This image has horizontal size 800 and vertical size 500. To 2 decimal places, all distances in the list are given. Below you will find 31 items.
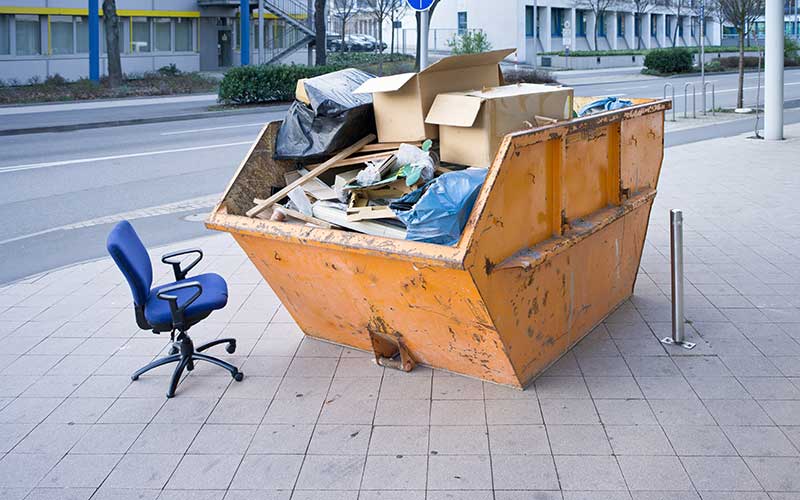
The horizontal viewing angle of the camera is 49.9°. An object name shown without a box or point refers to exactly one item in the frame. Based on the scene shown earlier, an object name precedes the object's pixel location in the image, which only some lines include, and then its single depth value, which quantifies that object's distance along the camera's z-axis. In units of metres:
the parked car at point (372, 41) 57.04
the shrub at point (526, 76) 27.73
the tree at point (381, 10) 46.62
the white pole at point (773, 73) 15.67
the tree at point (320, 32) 34.19
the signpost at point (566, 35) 48.25
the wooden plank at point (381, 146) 5.63
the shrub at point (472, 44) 36.50
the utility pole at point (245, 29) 40.12
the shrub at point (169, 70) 38.50
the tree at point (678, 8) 66.26
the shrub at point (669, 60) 42.69
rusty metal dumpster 4.60
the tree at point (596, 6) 62.91
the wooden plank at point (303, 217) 5.29
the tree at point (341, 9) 48.08
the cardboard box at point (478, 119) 5.16
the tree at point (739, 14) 23.53
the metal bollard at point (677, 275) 5.92
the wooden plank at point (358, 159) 5.57
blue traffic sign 8.53
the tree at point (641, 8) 65.97
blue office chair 5.23
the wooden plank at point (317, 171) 5.55
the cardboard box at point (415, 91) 5.45
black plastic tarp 5.75
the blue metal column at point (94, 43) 32.38
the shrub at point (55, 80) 32.09
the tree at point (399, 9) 50.74
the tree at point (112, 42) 30.57
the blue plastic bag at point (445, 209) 4.62
